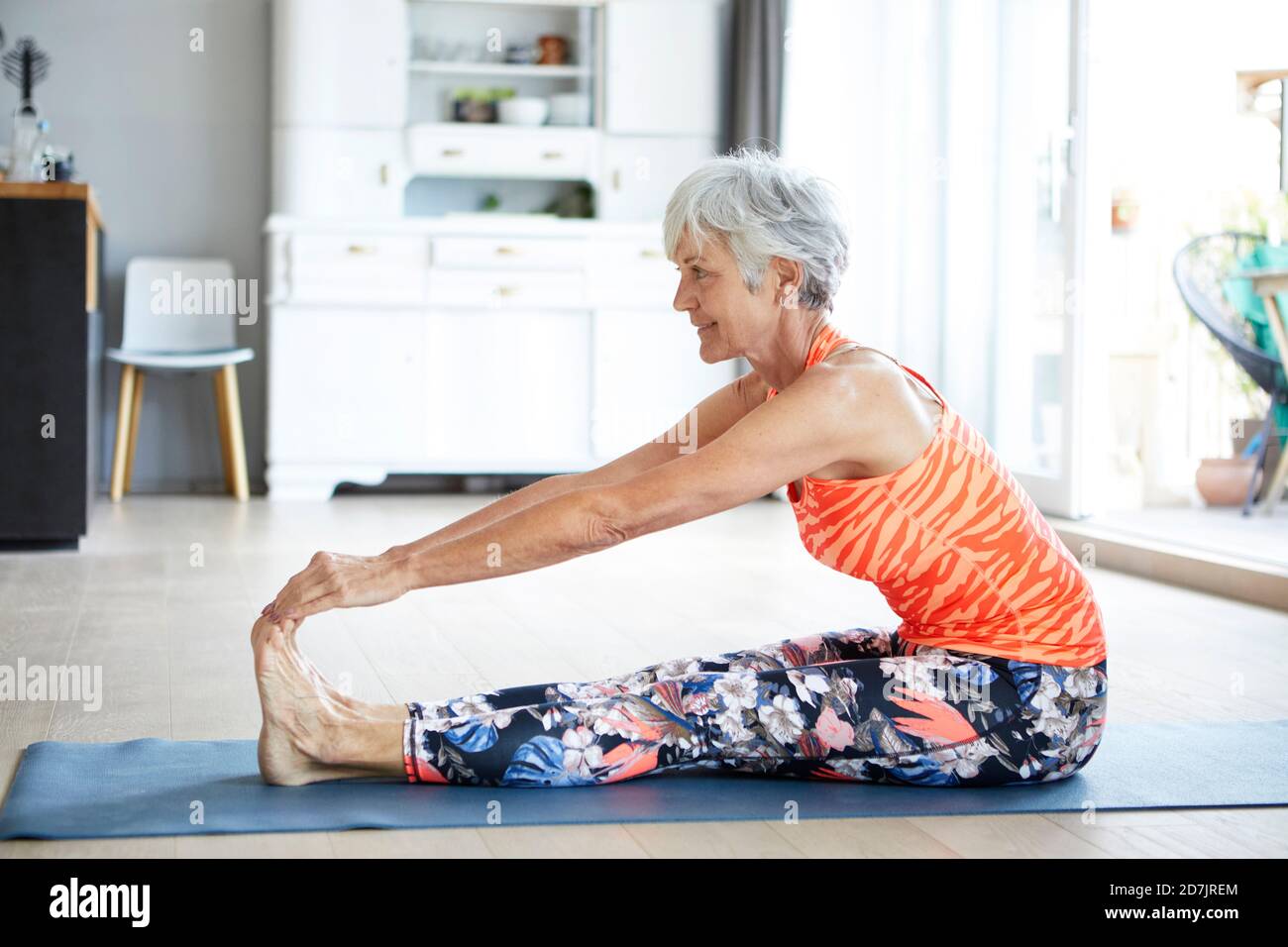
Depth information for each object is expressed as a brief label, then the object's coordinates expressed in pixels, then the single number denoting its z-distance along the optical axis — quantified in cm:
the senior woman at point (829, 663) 183
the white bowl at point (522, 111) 619
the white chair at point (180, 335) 575
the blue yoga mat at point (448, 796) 177
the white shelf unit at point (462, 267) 583
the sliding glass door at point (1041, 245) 453
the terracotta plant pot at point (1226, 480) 524
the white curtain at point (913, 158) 521
